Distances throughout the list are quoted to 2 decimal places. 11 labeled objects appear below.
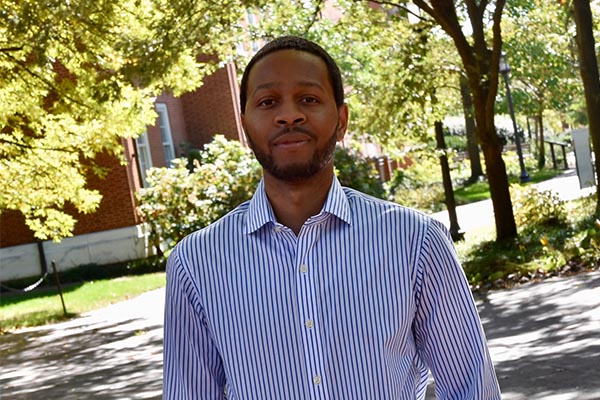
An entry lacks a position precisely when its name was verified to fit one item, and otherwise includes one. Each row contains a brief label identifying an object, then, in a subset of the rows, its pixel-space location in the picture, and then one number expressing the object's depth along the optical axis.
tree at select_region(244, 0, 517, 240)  19.59
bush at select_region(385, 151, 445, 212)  36.34
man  2.82
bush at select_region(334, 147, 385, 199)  28.48
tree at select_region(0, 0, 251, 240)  17.41
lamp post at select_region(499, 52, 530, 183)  39.44
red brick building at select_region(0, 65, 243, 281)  27.95
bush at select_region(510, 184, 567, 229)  21.61
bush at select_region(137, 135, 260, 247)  28.69
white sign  27.44
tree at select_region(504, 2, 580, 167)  36.38
